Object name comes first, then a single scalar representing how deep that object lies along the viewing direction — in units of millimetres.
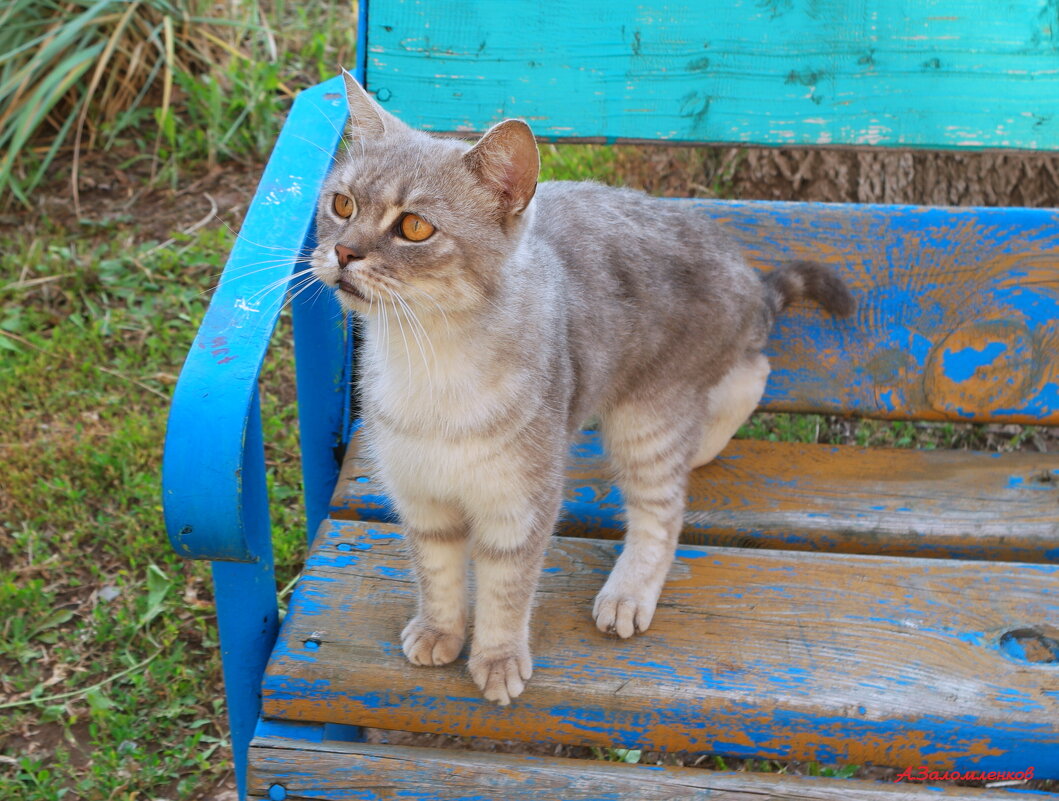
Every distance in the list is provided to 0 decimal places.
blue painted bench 1219
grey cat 1174
